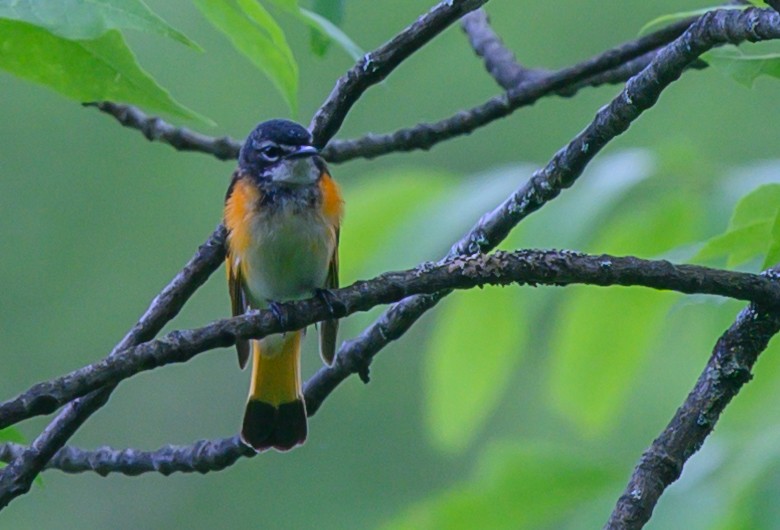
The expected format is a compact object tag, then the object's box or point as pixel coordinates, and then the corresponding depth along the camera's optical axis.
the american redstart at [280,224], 7.88
